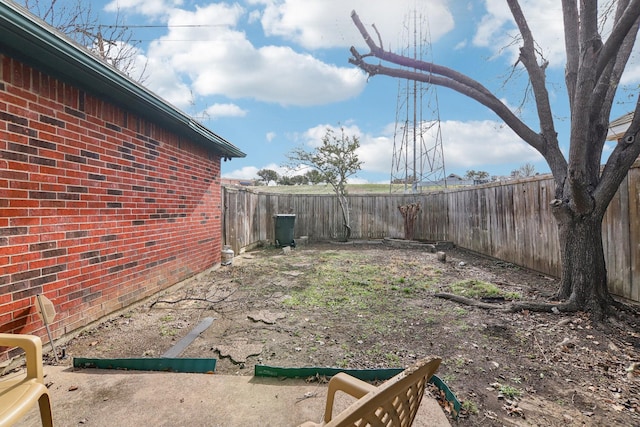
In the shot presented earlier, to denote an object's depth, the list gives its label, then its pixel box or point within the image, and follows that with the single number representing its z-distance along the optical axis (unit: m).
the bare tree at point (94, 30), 6.08
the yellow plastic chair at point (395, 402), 0.70
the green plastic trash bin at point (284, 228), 9.68
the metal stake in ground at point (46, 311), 2.39
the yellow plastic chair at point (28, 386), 1.32
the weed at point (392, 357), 2.52
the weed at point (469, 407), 1.91
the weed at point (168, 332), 3.03
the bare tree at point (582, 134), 3.42
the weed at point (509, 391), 2.10
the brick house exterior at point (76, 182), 2.27
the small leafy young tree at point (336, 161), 11.01
